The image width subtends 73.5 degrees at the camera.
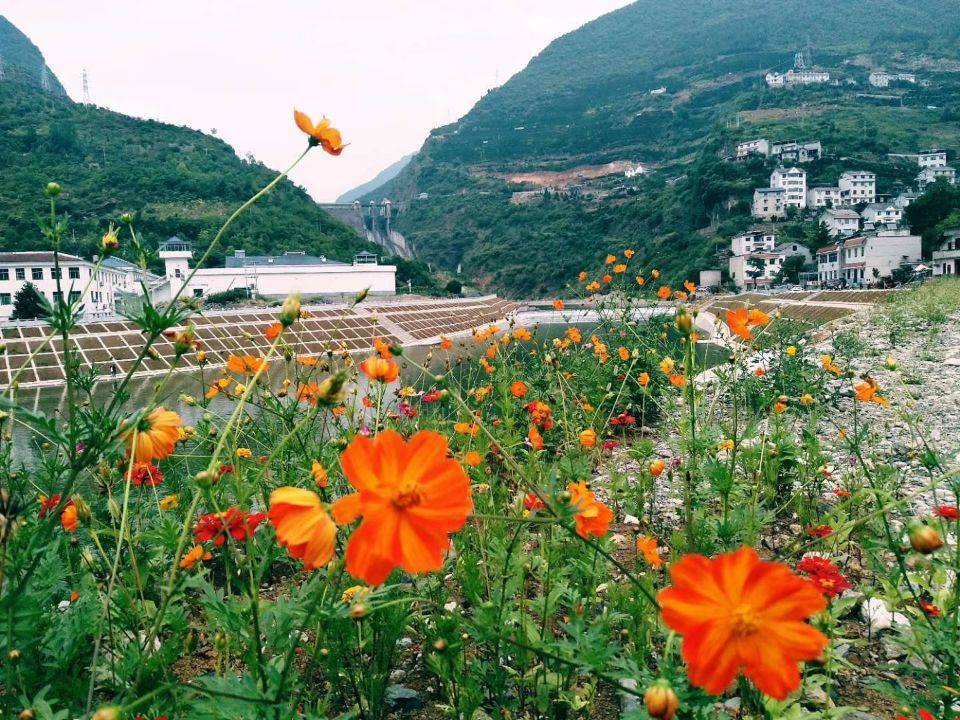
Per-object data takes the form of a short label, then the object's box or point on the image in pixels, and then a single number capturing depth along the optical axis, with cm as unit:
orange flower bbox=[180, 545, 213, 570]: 100
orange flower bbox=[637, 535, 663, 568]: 108
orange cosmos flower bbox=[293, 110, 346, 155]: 96
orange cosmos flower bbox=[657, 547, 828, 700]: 49
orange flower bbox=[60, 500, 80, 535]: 92
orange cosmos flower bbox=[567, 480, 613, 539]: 82
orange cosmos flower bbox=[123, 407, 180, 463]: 76
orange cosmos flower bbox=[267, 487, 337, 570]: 56
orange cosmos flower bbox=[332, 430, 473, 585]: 51
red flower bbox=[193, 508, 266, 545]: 106
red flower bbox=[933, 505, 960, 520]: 94
